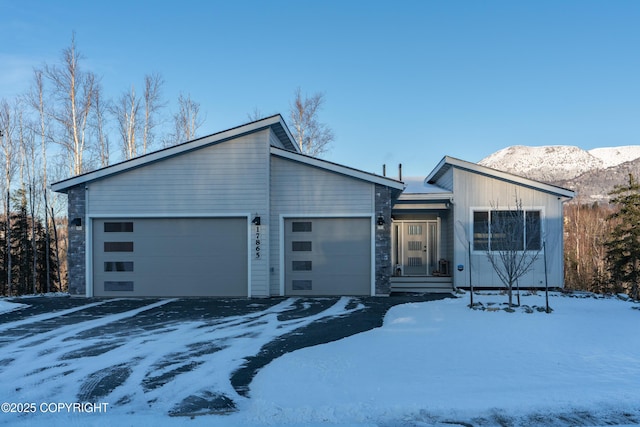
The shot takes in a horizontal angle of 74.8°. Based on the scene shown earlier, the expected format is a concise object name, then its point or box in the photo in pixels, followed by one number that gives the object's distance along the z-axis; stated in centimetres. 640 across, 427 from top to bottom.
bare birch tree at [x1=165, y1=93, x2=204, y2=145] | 2331
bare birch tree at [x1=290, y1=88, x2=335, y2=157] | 2483
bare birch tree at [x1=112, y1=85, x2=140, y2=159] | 2100
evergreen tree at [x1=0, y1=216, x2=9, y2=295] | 2052
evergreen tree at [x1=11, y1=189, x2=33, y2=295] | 2078
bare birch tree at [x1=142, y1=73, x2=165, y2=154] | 2133
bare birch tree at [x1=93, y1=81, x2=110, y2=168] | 1977
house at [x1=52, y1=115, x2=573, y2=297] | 1144
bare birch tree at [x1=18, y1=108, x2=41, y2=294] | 2034
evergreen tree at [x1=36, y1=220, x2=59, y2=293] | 2134
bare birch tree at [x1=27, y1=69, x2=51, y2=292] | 1906
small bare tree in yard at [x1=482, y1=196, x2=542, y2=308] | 959
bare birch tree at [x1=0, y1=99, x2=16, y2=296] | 2012
